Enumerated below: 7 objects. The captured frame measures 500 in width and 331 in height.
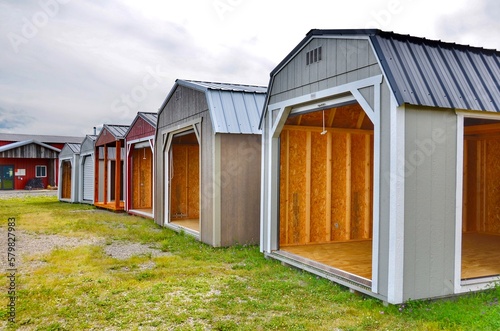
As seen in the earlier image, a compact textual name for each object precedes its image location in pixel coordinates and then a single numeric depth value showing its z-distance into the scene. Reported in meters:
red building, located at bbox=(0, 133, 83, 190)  30.22
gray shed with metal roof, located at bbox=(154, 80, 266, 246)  8.37
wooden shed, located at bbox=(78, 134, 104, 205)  18.31
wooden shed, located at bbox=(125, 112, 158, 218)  13.30
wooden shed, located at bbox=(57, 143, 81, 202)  20.02
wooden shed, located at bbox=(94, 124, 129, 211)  15.56
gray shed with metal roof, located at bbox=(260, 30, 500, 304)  4.46
